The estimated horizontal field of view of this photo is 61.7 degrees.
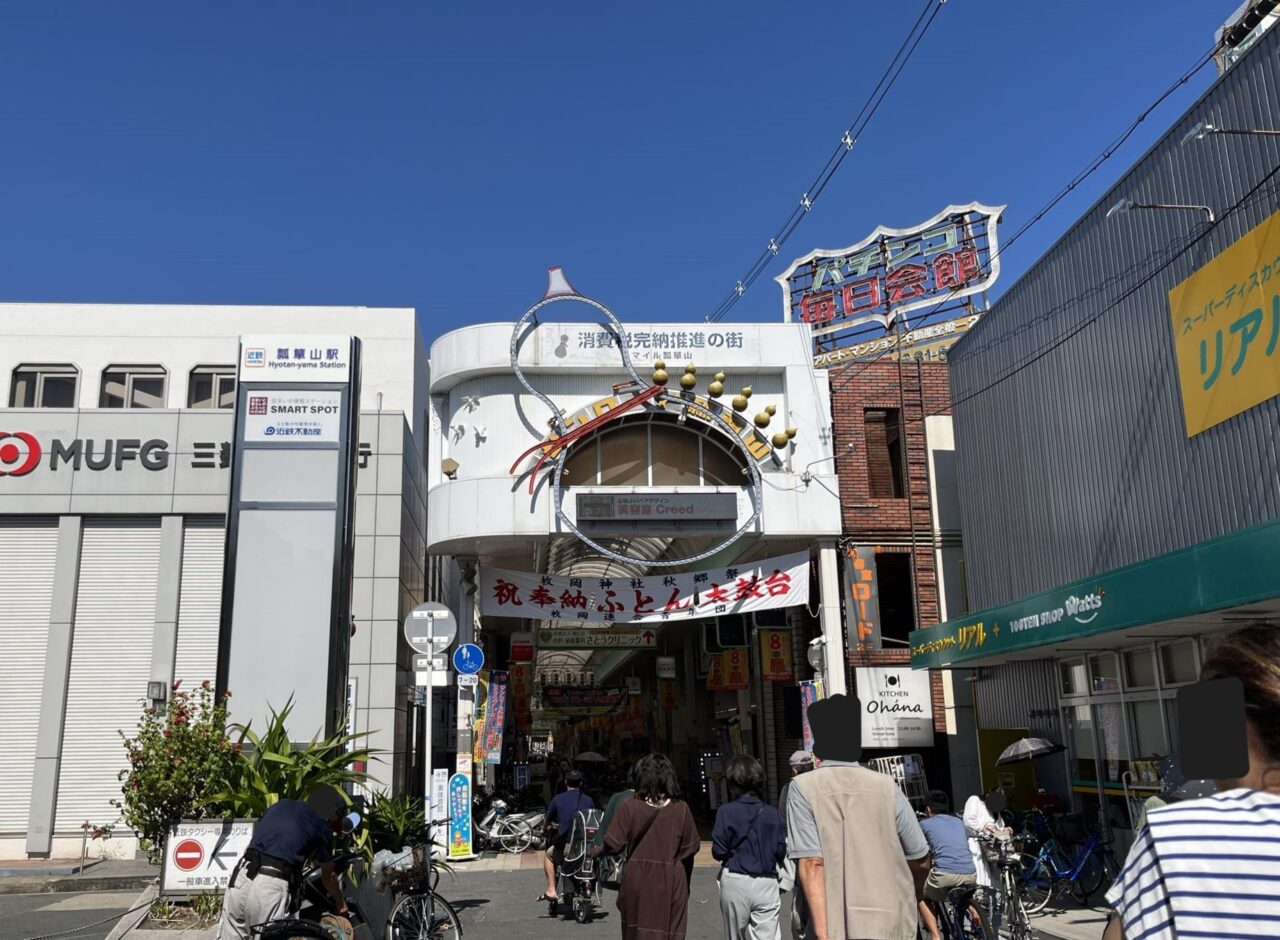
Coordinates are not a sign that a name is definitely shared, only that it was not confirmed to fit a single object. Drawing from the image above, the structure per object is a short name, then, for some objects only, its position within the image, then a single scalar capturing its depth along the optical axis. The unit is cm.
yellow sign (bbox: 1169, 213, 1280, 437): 1171
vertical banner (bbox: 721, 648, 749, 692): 2539
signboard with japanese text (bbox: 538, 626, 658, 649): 2589
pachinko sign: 3822
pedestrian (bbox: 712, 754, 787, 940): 676
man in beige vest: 538
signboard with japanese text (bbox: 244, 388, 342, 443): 1297
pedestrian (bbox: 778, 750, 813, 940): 559
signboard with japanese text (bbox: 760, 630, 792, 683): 2349
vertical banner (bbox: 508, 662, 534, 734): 2836
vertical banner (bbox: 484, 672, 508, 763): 2073
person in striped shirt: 203
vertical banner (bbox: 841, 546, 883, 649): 2195
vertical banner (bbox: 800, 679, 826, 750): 2153
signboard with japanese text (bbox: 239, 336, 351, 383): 1322
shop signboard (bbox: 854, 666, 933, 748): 2167
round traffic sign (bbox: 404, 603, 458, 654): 1362
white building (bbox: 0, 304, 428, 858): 1988
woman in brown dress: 682
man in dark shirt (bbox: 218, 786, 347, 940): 727
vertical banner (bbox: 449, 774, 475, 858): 1883
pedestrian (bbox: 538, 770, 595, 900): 1295
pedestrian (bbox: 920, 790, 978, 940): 923
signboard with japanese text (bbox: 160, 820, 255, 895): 952
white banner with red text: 2052
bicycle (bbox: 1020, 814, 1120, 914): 1364
